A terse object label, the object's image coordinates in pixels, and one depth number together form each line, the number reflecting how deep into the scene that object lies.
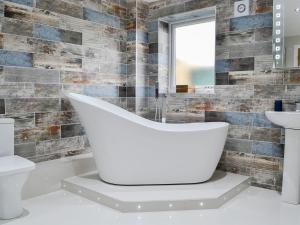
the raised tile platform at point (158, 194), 2.33
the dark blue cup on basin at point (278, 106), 2.76
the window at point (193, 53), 3.66
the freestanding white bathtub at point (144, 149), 2.54
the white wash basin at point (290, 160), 2.47
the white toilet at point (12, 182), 2.08
